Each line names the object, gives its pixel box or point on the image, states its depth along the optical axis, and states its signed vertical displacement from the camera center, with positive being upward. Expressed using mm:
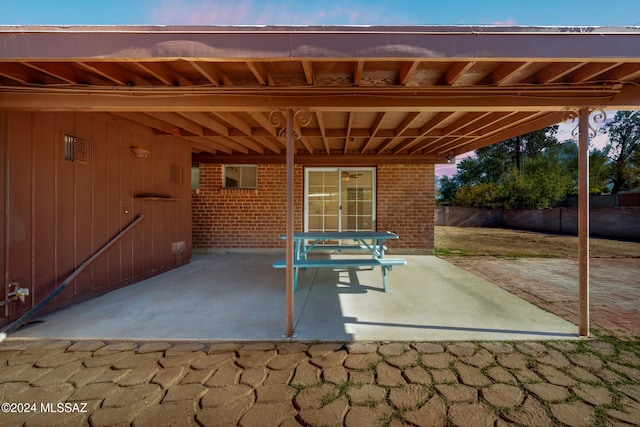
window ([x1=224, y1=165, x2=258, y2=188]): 7055 +969
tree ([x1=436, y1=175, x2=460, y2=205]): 28253 +2642
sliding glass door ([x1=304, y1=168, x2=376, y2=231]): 7035 +355
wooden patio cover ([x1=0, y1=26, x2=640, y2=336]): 2018 +1260
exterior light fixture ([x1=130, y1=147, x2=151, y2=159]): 4190 +971
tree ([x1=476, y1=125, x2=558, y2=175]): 20500 +5155
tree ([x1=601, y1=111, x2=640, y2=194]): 14185 +4194
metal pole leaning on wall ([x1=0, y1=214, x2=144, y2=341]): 2637 -861
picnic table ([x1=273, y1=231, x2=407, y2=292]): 3738 -704
